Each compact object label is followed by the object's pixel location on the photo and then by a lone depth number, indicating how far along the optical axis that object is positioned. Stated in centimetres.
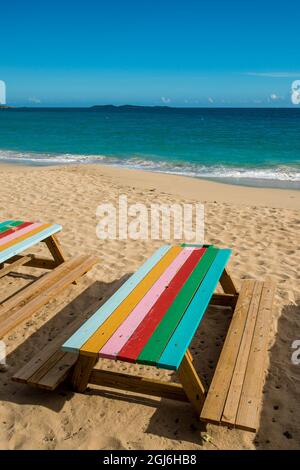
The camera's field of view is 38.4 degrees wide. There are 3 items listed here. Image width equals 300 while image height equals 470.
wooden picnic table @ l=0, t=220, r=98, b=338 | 410
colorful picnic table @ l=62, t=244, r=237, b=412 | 266
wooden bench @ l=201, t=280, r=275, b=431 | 267
